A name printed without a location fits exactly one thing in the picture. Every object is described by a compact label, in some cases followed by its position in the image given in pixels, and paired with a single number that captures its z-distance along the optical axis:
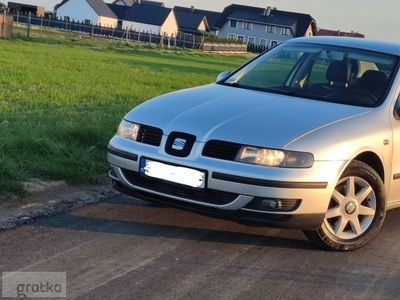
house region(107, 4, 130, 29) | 106.12
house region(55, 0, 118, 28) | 101.75
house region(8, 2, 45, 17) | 99.94
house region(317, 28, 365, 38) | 73.72
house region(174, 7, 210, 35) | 110.69
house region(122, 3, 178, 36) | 99.75
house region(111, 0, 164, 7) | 122.86
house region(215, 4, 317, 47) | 106.06
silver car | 5.27
